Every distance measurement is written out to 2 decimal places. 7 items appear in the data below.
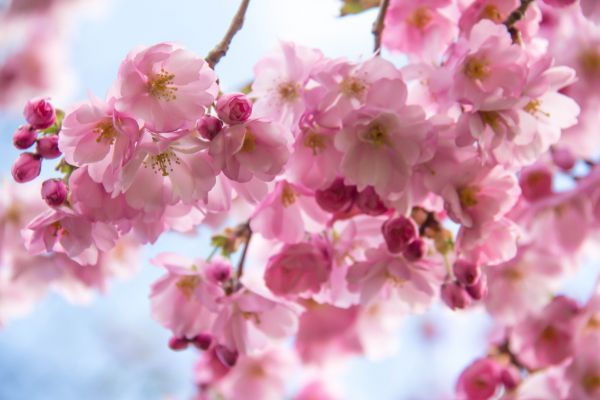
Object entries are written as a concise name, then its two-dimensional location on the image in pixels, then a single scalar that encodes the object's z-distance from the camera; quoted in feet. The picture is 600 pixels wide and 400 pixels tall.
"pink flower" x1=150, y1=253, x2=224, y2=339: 2.67
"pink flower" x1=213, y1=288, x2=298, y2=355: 2.68
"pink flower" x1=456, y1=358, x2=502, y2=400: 3.03
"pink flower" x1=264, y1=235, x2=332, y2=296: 2.63
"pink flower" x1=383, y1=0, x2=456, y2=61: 2.74
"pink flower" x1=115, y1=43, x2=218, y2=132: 2.43
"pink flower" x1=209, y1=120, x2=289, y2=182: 2.44
